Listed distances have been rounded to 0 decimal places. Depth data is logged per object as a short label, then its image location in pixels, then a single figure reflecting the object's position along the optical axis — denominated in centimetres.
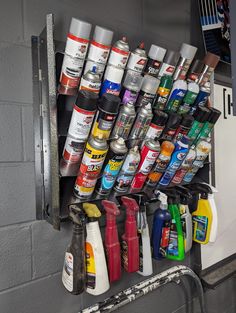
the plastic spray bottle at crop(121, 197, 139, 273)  98
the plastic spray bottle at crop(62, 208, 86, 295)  84
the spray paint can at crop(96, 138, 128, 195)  90
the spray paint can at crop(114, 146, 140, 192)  96
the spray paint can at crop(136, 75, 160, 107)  96
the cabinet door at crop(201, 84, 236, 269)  150
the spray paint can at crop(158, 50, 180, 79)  104
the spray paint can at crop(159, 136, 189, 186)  108
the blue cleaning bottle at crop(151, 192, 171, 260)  111
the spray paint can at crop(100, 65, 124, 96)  88
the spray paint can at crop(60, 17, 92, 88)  80
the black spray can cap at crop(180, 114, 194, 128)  108
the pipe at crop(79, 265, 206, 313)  101
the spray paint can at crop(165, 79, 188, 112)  105
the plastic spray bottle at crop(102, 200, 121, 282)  93
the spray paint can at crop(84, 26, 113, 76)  84
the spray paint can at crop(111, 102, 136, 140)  90
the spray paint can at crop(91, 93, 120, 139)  82
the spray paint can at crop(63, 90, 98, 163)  80
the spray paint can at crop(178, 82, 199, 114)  108
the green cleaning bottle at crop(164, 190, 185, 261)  114
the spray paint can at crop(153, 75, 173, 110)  102
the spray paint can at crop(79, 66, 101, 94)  83
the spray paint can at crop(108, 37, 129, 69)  88
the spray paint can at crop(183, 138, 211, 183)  117
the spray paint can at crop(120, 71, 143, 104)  92
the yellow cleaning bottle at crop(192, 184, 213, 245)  122
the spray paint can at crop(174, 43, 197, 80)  108
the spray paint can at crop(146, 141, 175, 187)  105
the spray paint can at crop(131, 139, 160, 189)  98
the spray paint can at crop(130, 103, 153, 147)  94
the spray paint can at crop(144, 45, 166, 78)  100
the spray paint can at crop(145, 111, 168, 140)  98
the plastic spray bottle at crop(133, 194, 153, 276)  104
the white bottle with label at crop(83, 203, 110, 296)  88
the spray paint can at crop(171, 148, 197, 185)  113
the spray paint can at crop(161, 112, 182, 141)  104
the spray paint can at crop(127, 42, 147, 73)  91
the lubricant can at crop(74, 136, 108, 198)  85
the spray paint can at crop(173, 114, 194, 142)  108
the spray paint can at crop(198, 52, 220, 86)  114
